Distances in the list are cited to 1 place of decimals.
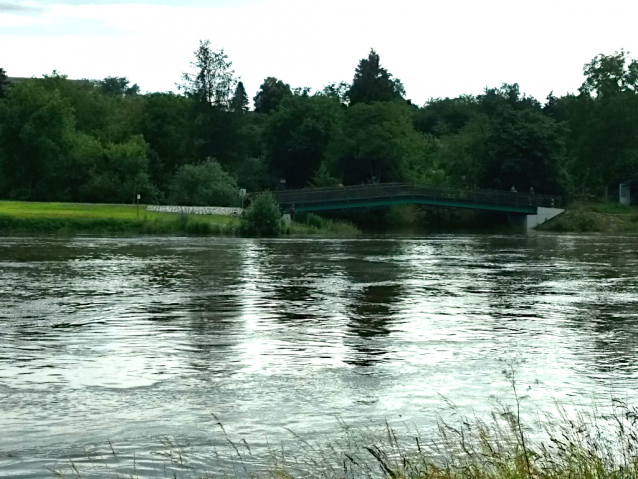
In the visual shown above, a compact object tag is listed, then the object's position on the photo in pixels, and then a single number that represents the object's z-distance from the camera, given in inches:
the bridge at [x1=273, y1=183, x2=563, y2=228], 3565.5
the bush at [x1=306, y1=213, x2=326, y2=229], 3503.9
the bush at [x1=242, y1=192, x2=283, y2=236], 3068.4
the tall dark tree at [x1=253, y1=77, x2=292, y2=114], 6697.8
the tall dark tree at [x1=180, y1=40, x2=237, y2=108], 4867.1
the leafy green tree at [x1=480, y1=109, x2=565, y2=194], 4005.9
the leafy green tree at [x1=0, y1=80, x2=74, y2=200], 4183.1
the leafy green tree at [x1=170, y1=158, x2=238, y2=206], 3700.8
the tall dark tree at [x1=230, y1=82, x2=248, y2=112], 4872.0
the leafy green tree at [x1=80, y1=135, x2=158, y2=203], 4069.9
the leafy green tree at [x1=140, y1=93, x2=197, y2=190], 4722.0
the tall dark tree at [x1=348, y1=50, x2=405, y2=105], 5477.4
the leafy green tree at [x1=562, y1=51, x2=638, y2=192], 4431.6
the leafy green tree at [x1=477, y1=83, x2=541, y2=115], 5108.3
